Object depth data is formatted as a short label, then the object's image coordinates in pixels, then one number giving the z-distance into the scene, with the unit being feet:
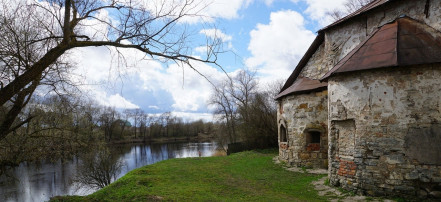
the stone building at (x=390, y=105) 19.04
